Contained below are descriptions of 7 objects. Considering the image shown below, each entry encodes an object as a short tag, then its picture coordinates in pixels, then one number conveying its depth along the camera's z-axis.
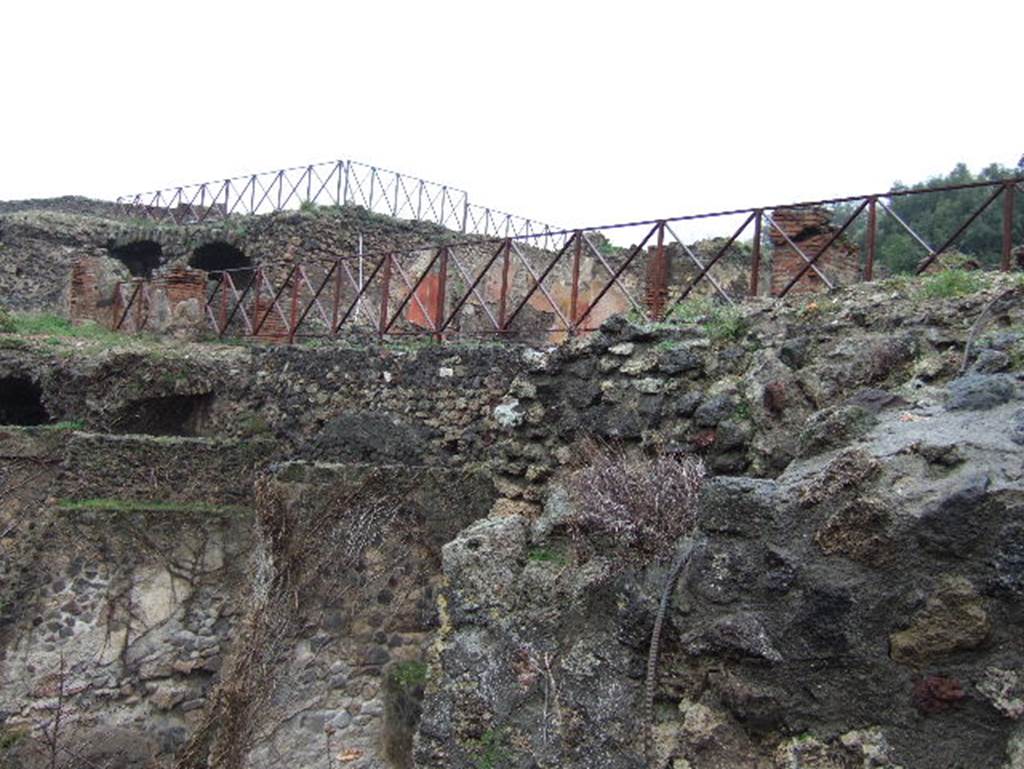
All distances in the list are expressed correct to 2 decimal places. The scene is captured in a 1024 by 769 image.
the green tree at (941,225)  19.17
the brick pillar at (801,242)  8.53
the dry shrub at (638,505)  3.50
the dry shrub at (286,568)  6.86
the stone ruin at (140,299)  13.32
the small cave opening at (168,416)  10.61
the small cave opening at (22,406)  11.23
